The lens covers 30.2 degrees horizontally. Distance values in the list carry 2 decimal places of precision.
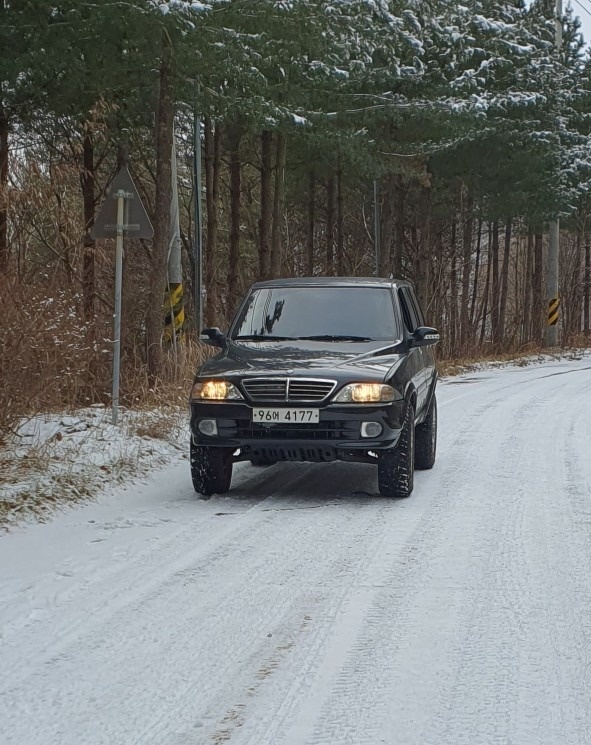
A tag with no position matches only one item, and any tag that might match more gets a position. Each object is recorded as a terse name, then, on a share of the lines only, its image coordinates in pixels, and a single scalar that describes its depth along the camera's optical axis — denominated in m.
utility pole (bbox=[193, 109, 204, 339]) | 22.98
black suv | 8.50
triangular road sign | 12.34
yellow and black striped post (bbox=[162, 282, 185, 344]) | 19.22
